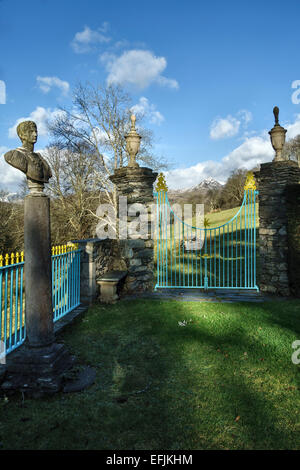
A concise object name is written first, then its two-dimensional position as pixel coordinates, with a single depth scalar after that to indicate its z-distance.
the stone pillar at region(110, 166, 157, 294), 6.12
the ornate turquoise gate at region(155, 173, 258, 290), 6.52
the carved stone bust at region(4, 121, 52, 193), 2.76
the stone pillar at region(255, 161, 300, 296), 6.25
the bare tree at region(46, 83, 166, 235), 16.42
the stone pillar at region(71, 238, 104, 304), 5.45
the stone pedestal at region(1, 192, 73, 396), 2.81
